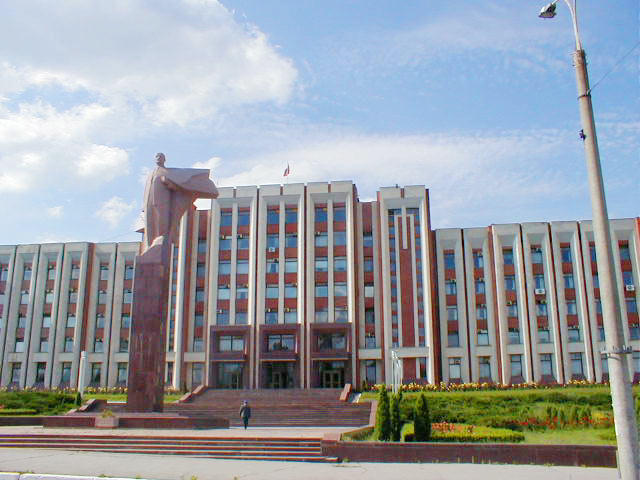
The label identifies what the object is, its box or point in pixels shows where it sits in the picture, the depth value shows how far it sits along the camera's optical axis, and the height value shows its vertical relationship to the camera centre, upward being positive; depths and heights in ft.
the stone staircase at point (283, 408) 86.07 -5.25
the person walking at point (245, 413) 68.90 -4.45
